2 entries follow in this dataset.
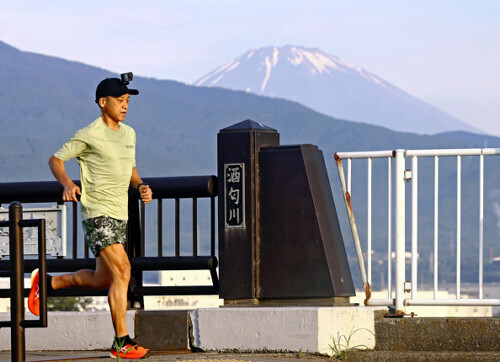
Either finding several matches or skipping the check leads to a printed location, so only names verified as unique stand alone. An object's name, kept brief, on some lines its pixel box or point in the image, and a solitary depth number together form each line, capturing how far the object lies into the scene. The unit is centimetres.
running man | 1411
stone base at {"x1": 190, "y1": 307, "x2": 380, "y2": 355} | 1502
